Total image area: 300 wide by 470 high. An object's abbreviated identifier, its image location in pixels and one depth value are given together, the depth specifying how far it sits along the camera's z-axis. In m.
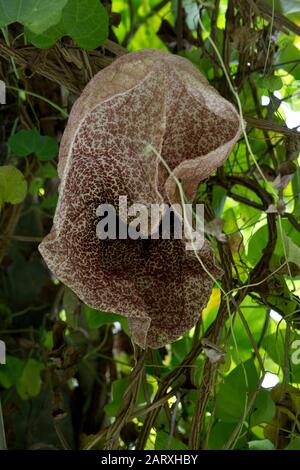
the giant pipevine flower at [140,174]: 0.62
